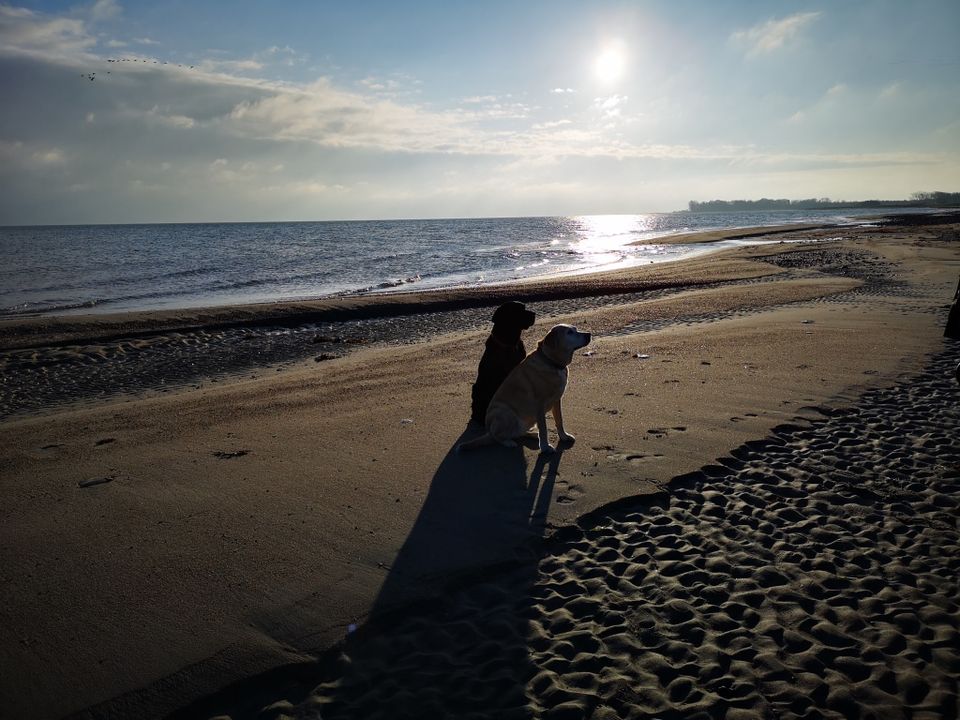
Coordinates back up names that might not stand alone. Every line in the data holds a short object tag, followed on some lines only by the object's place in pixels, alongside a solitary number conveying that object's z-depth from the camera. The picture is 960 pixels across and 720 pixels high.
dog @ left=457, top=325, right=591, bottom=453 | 5.97
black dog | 6.86
